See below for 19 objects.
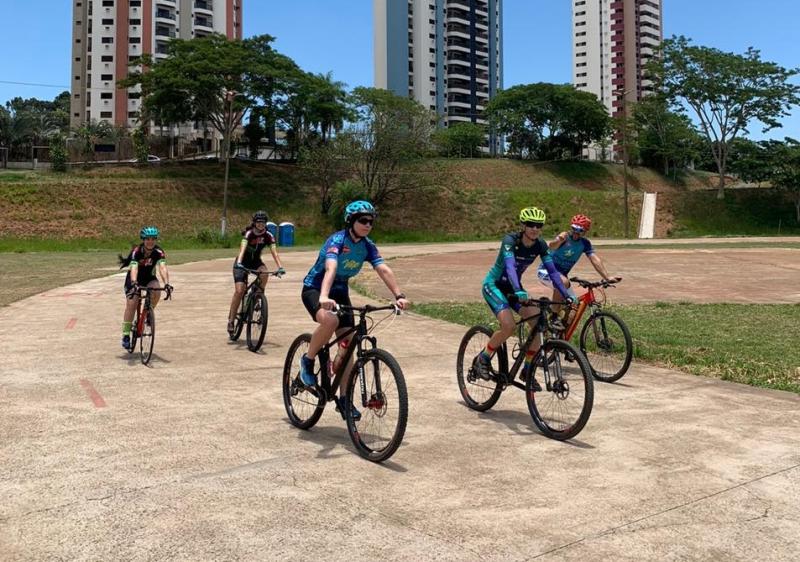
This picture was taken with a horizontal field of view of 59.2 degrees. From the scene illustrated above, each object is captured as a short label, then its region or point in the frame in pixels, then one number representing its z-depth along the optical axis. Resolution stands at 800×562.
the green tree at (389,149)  61.69
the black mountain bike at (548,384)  6.02
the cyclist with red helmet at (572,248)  9.19
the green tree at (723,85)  69.44
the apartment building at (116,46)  96.38
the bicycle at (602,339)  8.46
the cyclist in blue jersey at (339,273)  6.00
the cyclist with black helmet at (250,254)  11.30
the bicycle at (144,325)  9.71
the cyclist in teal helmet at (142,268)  10.03
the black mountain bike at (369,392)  5.44
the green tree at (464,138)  98.50
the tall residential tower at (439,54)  124.31
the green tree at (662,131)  76.75
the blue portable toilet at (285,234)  52.29
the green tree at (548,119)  90.94
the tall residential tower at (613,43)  146.88
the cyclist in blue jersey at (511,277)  6.94
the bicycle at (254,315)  10.70
